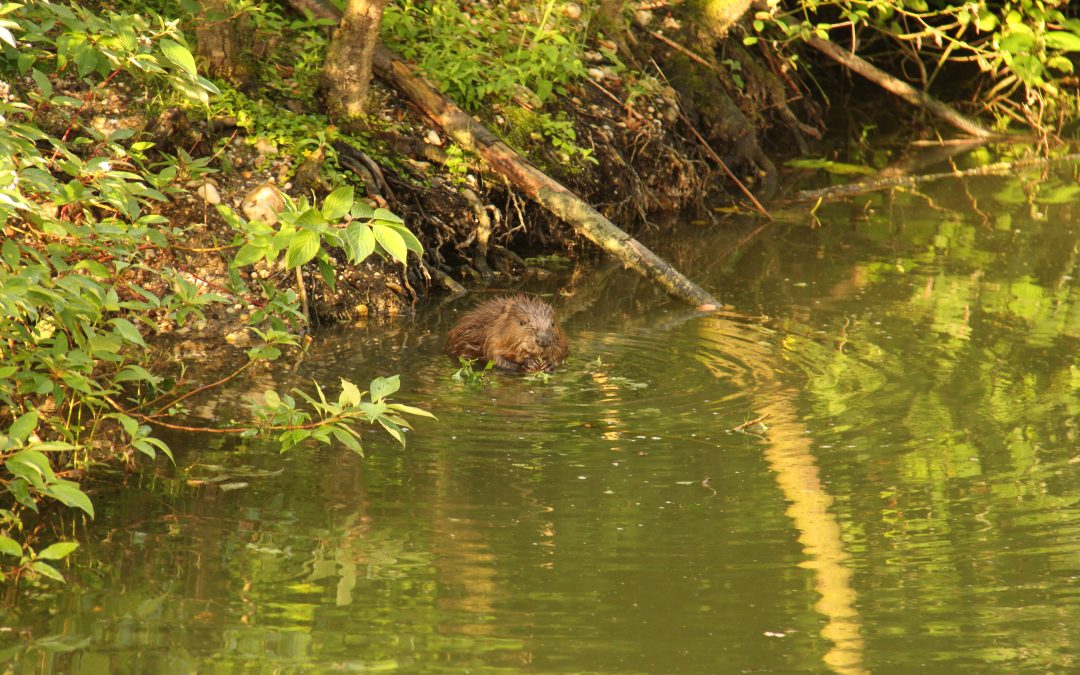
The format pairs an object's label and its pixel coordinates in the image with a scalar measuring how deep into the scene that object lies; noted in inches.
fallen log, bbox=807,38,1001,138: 1016.2
